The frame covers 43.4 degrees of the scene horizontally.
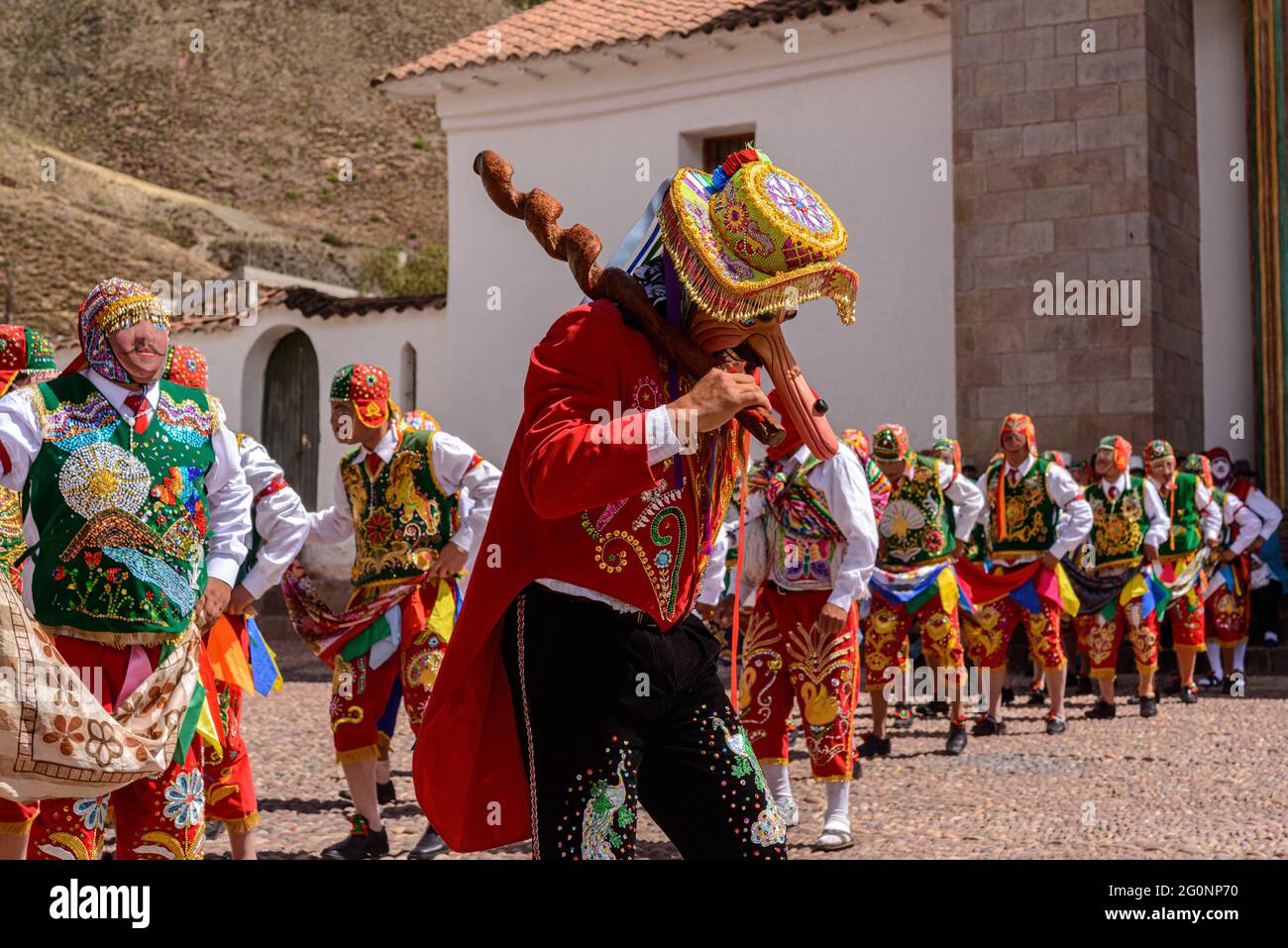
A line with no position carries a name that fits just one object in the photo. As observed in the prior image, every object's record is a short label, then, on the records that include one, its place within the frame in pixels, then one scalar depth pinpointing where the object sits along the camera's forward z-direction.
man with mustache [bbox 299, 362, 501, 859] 6.80
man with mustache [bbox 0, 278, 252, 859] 4.34
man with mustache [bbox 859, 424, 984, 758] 9.42
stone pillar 14.34
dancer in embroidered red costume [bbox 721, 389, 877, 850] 6.86
